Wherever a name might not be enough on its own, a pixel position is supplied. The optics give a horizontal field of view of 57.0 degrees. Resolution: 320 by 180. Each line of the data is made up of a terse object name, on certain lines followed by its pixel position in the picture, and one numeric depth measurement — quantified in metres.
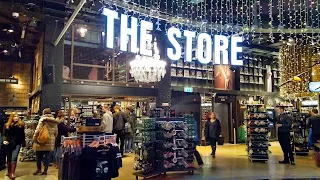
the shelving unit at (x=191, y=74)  13.33
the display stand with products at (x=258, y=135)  8.80
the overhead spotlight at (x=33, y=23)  9.46
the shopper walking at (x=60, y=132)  7.01
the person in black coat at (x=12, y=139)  6.41
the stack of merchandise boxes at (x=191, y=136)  6.97
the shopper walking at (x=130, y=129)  9.84
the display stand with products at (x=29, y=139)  8.83
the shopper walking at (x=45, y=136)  6.68
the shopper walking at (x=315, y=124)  8.91
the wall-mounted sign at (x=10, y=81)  10.68
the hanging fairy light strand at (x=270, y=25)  10.39
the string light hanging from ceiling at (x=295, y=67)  11.43
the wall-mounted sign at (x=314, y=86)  10.90
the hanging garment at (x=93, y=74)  10.11
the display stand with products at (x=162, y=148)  6.50
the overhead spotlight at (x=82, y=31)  10.20
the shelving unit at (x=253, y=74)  15.62
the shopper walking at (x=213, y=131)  9.73
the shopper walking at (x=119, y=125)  9.38
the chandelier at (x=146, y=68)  9.16
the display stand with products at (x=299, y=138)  10.18
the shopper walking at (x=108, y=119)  8.60
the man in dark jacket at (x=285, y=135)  8.36
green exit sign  13.02
